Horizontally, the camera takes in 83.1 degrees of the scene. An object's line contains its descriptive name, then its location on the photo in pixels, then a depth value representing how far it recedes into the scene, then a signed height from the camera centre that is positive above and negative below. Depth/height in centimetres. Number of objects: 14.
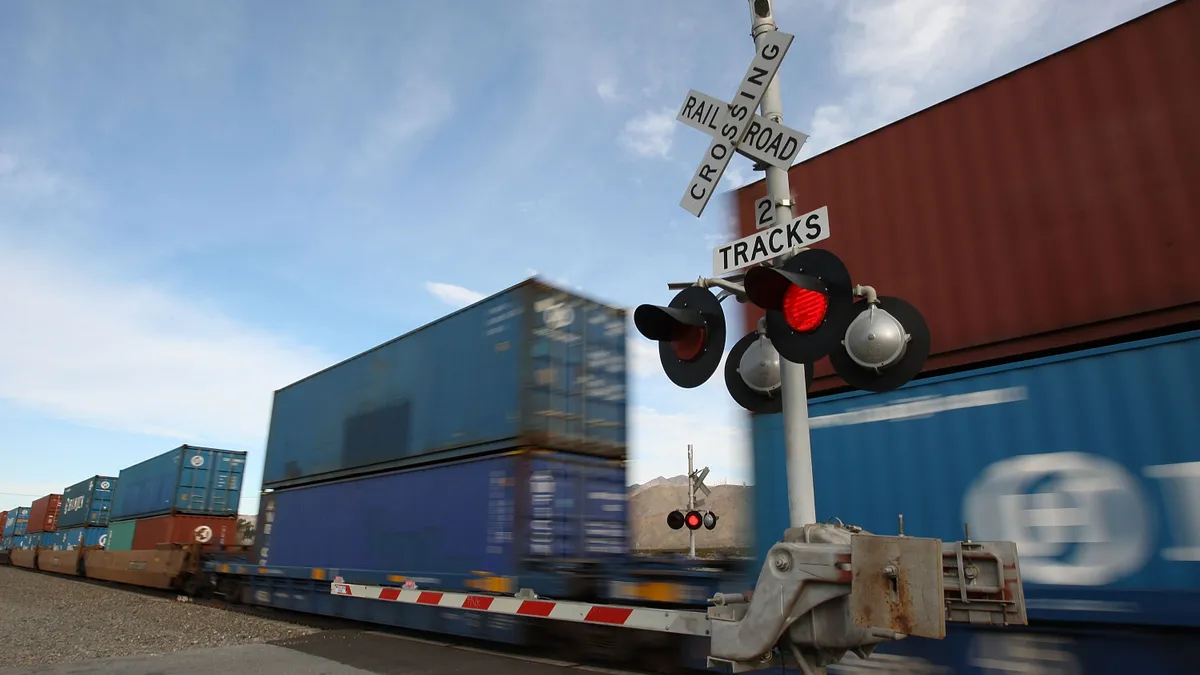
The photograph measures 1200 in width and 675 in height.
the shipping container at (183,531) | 2109 -24
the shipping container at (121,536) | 2380 -48
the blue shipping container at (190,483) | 2161 +127
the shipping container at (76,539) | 2764 -69
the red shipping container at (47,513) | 3500 +45
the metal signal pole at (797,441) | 334 +42
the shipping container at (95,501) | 2897 +89
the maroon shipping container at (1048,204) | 539 +283
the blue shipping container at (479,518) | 870 +10
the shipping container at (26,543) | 3644 -117
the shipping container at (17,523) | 4291 -7
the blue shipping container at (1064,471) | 457 +44
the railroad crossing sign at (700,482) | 1827 +118
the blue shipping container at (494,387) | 915 +202
